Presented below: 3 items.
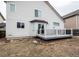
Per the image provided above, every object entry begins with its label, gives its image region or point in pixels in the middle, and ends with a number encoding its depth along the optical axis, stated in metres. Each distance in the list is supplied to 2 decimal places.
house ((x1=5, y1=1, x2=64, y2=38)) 7.49
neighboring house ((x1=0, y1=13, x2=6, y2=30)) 10.98
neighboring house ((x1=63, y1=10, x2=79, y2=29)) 9.37
